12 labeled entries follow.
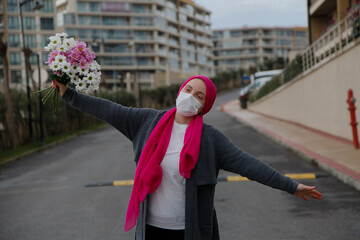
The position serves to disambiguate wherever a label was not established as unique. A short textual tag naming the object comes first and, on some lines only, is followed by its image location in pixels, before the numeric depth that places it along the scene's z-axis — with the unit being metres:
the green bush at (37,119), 18.29
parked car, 38.47
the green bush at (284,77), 21.56
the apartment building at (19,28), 69.69
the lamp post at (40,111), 18.94
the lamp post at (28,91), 18.70
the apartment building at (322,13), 22.89
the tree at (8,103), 17.59
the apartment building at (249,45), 124.32
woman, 2.90
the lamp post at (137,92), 49.15
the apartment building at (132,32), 86.19
